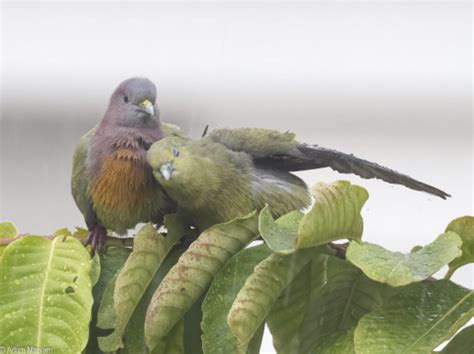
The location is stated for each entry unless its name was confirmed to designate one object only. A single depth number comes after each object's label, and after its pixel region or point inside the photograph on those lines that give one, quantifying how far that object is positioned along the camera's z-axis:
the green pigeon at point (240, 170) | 6.80
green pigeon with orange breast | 6.84
